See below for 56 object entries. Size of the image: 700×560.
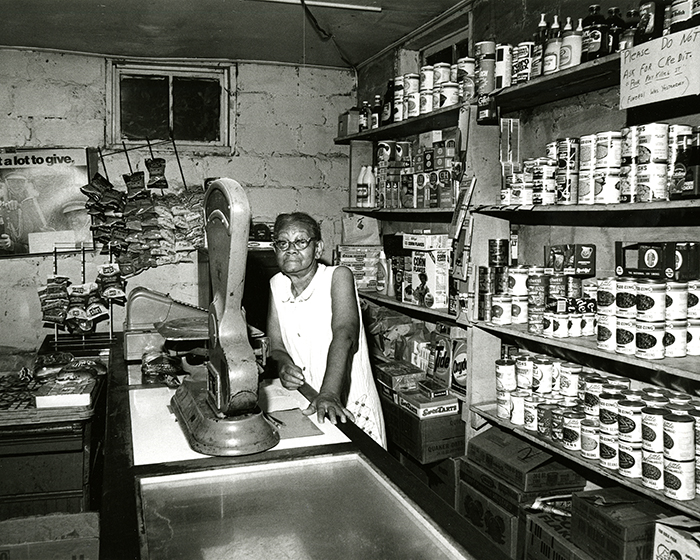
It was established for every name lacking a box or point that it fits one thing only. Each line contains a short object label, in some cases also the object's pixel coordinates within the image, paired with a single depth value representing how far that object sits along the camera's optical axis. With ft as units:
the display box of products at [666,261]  7.64
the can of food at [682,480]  7.14
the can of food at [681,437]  7.15
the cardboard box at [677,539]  6.94
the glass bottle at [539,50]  9.36
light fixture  12.21
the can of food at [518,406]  9.88
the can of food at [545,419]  9.23
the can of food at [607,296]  8.27
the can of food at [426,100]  12.60
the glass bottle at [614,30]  8.44
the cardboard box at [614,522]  7.57
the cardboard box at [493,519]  9.50
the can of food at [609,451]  8.11
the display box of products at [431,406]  11.98
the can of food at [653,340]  7.55
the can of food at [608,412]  8.09
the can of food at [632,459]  7.81
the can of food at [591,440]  8.48
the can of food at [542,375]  9.61
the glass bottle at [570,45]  8.73
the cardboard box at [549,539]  8.33
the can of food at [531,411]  9.58
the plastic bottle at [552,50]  9.05
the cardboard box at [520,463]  9.61
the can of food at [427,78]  12.54
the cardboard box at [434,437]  11.94
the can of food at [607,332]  8.23
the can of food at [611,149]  8.32
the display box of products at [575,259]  9.44
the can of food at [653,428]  7.41
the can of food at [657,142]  7.59
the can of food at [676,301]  7.51
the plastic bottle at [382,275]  14.97
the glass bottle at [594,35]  8.45
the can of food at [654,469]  7.45
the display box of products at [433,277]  12.47
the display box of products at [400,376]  13.08
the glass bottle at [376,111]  14.82
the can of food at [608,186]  8.37
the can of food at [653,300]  7.54
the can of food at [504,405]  10.11
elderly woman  9.45
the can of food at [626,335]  7.88
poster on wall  15.40
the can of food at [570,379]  9.36
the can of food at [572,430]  8.74
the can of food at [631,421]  7.78
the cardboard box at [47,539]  7.36
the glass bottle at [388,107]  14.11
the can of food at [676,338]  7.53
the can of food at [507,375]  10.05
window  16.15
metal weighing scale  5.28
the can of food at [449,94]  11.98
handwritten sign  6.97
